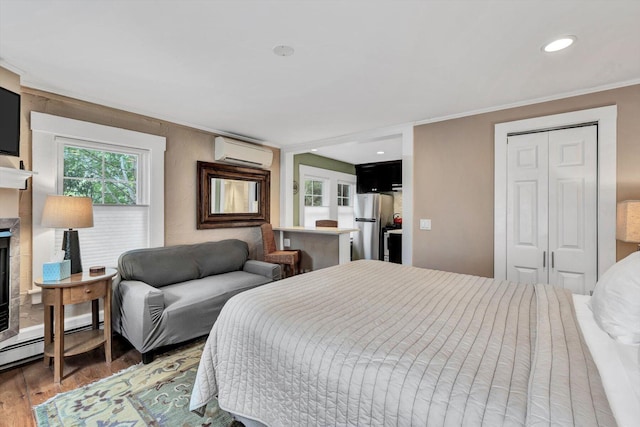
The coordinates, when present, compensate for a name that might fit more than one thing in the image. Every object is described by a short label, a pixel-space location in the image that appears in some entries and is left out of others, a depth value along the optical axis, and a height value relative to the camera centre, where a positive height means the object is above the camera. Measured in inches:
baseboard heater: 86.8 -44.9
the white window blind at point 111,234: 107.2 -8.9
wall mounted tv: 77.4 +25.0
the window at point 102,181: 95.7 +12.1
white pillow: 44.1 -15.3
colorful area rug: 64.4 -47.4
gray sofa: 90.5 -29.4
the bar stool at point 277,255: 155.0 -23.7
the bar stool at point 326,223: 217.3 -8.4
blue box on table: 83.1 -17.4
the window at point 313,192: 221.9 +16.1
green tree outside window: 105.0 +14.6
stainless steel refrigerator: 232.5 -9.2
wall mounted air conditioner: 146.2 +32.3
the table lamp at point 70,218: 86.5 -1.8
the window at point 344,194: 256.7 +16.4
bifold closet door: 97.5 +1.5
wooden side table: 80.8 -30.1
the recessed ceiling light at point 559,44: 67.8 +41.7
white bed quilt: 31.5 -19.9
